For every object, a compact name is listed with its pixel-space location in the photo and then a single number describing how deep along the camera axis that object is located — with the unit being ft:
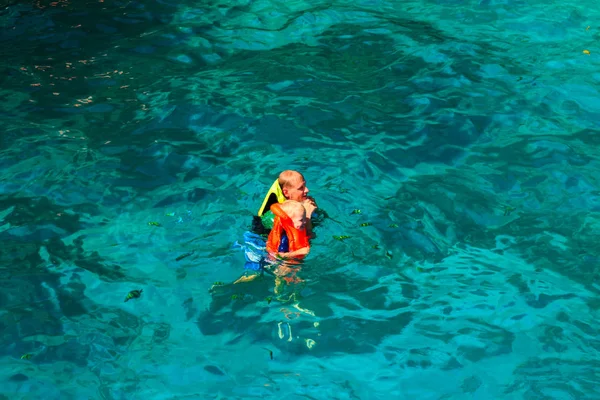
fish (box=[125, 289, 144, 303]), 21.62
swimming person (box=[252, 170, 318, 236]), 22.41
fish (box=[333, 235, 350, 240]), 23.51
